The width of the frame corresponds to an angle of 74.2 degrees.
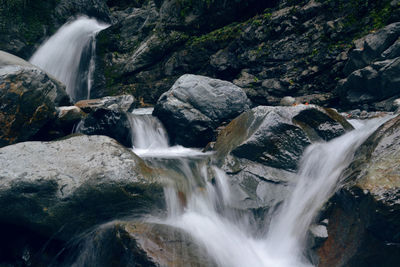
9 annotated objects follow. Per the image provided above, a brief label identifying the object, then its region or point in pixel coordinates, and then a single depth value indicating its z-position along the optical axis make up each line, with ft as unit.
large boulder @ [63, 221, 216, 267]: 9.95
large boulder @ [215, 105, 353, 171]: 16.20
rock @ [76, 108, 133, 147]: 22.31
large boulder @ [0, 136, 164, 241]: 11.52
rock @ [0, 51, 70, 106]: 17.56
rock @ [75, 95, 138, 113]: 26.66
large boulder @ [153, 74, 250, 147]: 25.05
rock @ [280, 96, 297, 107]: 31.83
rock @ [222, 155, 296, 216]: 14.11
